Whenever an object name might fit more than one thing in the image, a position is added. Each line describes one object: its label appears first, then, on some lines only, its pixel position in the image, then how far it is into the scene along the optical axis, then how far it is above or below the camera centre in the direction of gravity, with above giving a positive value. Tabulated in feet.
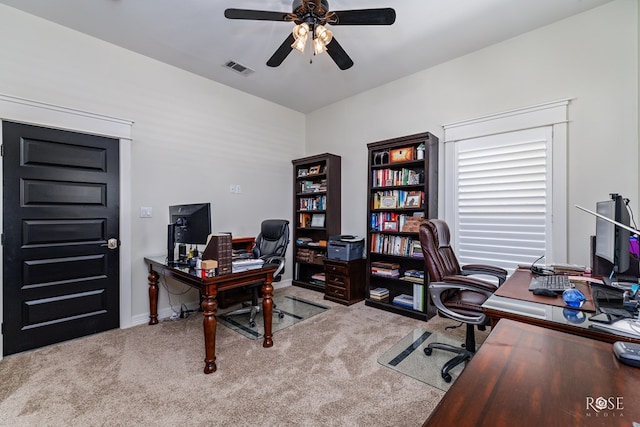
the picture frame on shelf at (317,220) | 14.08 -0.38
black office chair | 9.99 -1.36
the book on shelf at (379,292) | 11.67 -3.25
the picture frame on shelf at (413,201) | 10.74 +0.45
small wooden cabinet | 11.86 -2.88
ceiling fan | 6.50 +4.59
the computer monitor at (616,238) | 4.94 -0.42
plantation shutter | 8.91 +0.53
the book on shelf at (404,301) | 10.87 -3.39
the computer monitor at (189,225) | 8.13 -0.39
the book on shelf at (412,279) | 10.43 -2.46
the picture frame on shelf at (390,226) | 11.40 -0.53
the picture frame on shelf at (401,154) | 11.06 +2.29
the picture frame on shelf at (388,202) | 11.35 +0.43
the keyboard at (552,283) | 5.18 -1.35
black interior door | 7.92 -0.71
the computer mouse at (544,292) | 4.85 -1.35
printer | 12.00 -1.48
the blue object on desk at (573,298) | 4.23 -1.26
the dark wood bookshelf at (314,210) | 13.74 +0.12
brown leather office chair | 6.40 -1.68
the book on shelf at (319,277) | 14.00 -3.17
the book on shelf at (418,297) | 10.35 -3.05
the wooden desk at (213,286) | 6.95 -1.90
